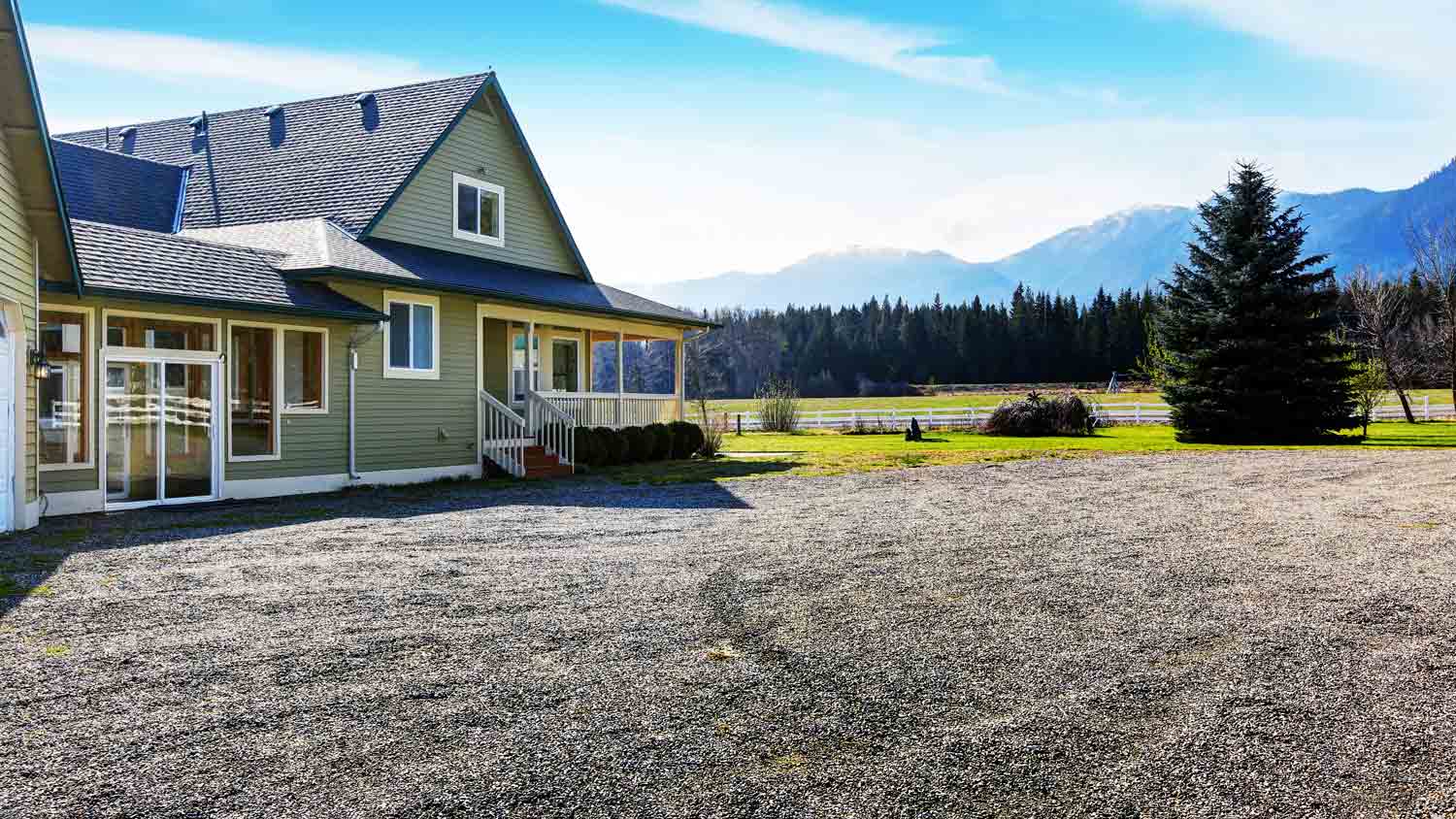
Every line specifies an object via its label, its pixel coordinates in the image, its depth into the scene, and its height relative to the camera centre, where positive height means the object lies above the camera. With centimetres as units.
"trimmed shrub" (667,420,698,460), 2256 -81
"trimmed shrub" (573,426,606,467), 1944 -85
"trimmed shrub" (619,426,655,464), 2088 -88
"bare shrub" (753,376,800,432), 3650 -45
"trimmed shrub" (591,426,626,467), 1980 -87
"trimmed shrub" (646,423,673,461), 2172 -84
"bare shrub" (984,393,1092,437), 3147 -51
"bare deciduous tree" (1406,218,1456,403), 3468 +448
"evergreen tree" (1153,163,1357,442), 2569 +163
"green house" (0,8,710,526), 1269 +140
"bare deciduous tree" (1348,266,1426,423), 3466 +235
